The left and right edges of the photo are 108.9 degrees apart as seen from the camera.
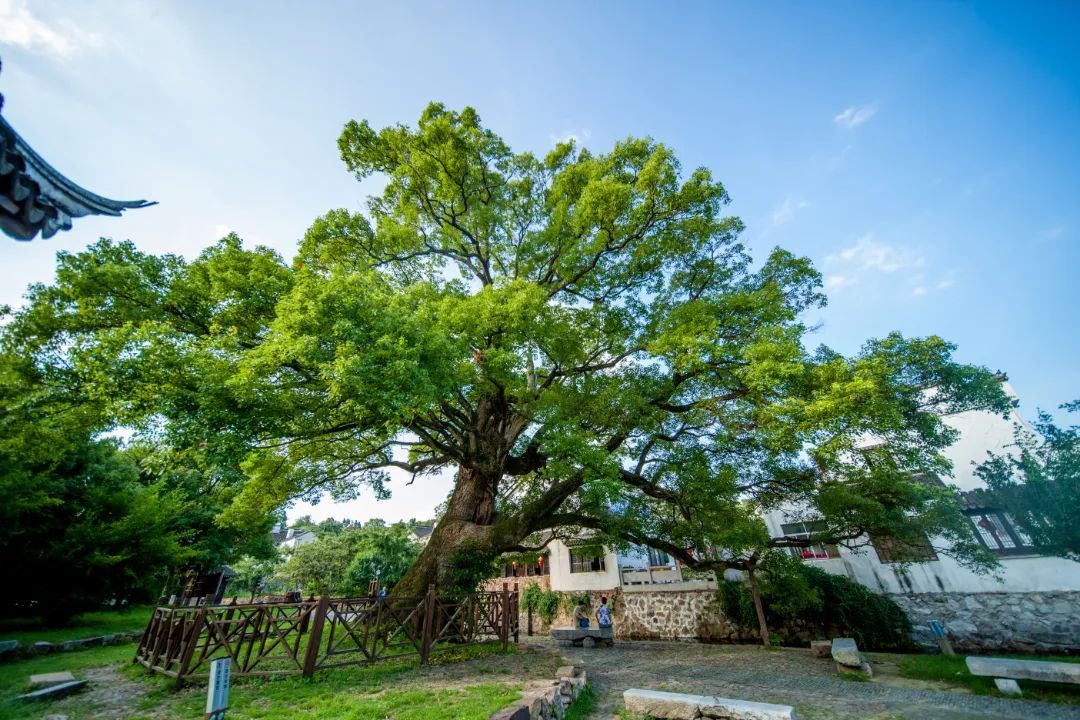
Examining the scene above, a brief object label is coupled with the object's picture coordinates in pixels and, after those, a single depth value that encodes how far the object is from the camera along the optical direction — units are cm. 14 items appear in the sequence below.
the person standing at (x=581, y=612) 1653
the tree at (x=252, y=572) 2726
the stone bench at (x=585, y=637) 1265
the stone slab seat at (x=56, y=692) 520
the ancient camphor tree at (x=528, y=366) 618
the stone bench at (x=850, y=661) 800
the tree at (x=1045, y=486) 645
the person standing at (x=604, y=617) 1395
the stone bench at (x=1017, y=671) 592
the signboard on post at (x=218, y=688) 351
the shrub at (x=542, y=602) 1812
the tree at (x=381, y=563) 1917
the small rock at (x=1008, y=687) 629
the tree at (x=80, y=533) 1084
